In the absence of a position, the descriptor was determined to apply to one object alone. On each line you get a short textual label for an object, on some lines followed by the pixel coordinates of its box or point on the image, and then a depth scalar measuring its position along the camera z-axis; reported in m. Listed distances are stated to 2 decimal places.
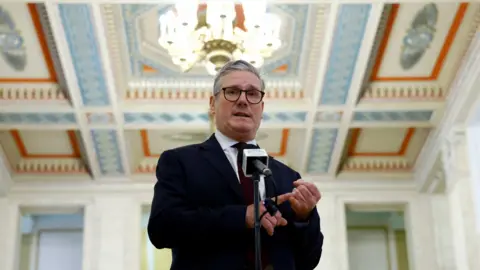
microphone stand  2.21
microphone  2.32
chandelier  7.11
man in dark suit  2.39
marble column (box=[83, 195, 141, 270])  9.85
